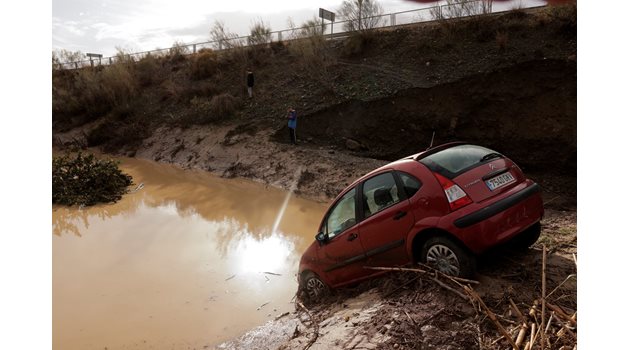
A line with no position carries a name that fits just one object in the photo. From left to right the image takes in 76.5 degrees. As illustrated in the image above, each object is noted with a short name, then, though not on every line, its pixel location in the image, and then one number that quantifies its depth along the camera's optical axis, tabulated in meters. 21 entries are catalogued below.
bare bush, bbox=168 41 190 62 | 26.91
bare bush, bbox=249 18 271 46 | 24.19
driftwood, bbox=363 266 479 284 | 3.81
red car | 3.91
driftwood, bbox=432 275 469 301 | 3.64
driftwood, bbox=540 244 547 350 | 2.71
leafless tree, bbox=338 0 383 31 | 20.44
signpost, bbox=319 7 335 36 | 22.42
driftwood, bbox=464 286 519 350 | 2.71
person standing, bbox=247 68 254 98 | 18.69
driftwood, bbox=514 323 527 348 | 2.89
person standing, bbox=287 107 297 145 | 14.98
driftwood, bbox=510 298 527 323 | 3.14
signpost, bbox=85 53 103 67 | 40.65
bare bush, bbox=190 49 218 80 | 22.86
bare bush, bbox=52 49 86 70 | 35.25
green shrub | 12.71
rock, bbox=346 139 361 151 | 14.62
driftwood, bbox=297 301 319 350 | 3.98
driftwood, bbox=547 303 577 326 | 2.83
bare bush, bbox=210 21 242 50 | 24.99
